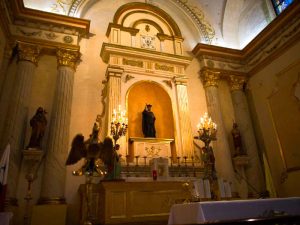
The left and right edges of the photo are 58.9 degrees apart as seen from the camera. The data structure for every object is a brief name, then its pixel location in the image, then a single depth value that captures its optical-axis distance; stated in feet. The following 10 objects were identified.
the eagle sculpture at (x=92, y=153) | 12.76
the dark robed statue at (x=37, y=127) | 21.47
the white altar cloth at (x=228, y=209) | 10.94
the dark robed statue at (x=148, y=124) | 26.35
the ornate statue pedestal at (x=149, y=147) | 25.26
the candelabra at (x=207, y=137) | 15.56
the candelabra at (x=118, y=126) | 19.39
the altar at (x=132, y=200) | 16.76
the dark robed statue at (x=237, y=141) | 27.76
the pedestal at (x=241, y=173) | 26.53
